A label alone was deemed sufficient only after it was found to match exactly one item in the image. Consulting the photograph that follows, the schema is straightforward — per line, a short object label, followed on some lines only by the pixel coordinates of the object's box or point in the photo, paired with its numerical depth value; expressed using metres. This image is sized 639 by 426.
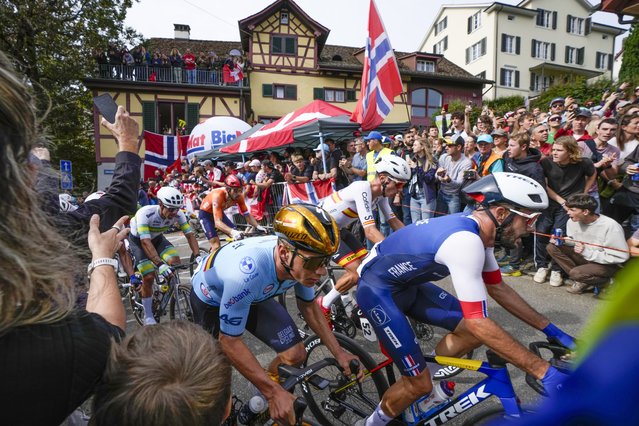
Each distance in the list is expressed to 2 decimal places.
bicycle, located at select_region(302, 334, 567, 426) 2.13
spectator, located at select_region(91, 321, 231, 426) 1.04
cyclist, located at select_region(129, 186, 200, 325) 4.94
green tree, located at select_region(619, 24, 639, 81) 19.50
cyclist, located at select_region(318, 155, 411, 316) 4.21
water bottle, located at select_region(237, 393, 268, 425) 2.39
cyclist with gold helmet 2.25
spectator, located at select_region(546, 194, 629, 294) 5.03
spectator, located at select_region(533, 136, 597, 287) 5.80
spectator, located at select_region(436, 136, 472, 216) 7.33
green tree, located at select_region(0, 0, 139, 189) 18.16
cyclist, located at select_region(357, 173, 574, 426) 2.17
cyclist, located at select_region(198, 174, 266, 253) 5.93
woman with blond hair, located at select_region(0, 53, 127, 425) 0.90
